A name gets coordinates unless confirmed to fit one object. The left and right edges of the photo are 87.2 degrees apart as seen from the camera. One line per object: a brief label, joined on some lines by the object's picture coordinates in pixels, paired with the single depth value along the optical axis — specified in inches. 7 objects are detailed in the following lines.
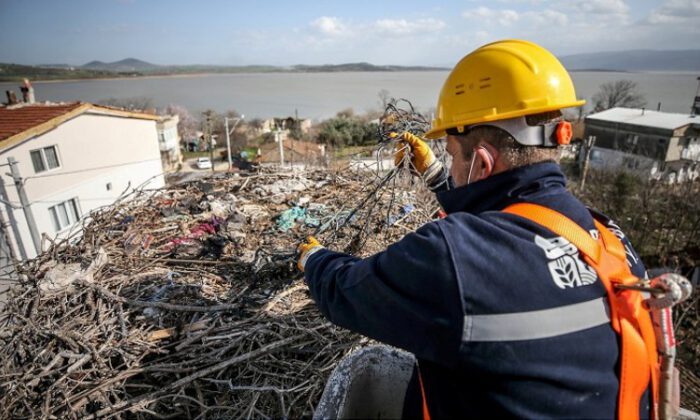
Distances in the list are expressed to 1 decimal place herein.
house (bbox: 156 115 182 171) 1119.5
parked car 1202.6
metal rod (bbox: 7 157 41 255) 301.5
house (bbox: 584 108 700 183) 964.6
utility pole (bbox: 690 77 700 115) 1078.5
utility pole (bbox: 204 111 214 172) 892.3
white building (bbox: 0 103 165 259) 414.3
